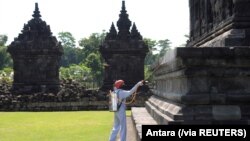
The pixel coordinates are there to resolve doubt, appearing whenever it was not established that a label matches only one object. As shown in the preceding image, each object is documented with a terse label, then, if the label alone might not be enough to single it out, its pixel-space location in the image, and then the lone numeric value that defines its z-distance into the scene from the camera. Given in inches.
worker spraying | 269.3
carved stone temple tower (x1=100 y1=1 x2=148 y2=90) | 1139.3
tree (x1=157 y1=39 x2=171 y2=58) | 3855.8
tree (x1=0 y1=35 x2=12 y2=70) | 3002.0
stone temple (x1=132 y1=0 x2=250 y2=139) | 217.3
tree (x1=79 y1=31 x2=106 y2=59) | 2780.5
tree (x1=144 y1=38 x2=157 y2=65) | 2770.7
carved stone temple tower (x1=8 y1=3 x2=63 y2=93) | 1154.7
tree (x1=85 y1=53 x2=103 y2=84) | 2325.4
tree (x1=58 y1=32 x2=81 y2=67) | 3764.8
